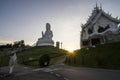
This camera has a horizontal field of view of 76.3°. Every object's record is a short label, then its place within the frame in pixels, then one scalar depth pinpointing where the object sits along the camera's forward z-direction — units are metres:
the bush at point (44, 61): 11.96
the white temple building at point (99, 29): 18.09
